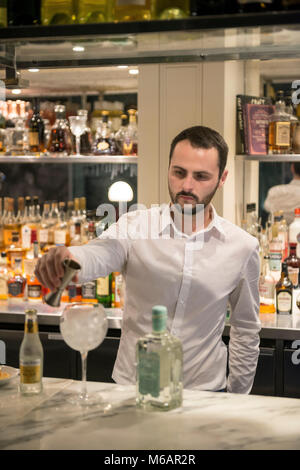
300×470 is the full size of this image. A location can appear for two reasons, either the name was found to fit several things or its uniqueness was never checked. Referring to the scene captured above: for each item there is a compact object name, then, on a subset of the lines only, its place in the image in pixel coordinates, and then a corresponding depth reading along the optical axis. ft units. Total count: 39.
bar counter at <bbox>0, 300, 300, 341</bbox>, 9.83
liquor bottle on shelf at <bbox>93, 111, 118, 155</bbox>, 12.10
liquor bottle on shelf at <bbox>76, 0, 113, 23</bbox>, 5.41
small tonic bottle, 5.45
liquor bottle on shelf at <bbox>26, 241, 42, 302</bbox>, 11.83
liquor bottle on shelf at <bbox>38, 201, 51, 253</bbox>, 12.44
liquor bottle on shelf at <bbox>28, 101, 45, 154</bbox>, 12.57
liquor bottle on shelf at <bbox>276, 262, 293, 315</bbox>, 10.75
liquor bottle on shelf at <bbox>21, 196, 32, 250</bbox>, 12.55
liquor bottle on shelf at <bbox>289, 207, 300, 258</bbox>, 11.81
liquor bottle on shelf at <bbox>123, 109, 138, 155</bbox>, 11.98
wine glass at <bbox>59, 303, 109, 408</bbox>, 5.20
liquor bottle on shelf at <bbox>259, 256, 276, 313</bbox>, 10.95
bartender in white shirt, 7.14
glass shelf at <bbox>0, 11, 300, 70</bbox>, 4.67
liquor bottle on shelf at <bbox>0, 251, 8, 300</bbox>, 12.07
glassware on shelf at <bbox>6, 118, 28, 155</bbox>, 12.67
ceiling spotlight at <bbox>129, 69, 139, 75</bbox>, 12.58
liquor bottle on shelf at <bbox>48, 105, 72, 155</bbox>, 12.39
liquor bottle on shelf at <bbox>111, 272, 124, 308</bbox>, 11.37
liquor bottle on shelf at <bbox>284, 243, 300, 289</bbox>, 11.38
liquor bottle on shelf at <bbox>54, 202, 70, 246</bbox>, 12.25
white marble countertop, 4.52
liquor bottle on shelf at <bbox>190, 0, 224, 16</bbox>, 4.79
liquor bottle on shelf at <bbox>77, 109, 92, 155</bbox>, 12.35
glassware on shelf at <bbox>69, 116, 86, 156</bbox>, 12.01
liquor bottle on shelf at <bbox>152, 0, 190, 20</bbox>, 5.11
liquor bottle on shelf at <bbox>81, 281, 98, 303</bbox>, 11.51
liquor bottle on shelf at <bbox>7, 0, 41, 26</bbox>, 5.35
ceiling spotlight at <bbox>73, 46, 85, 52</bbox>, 5.57
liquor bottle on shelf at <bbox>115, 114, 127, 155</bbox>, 12.19
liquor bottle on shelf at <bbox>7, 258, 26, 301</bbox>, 12.06
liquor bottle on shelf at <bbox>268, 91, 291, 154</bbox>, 11.35
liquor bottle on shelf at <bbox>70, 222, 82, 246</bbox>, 12.03
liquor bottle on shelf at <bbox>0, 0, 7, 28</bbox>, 5.43
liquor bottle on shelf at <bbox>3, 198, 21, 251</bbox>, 12.70
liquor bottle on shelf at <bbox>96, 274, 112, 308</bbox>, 11.47
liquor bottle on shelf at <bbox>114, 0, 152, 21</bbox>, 5.16
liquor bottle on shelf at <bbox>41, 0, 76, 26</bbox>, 5.42
